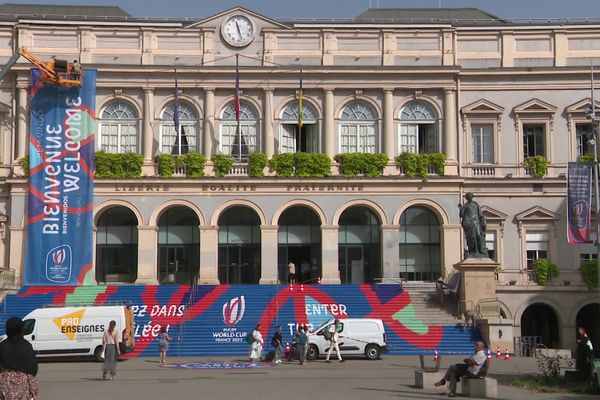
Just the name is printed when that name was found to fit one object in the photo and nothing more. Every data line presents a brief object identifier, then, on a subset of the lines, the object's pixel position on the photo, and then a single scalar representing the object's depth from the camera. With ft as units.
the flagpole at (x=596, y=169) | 109.91
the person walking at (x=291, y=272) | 155.84
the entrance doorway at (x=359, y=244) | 160.56
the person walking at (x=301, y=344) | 109.70
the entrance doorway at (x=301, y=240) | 160.45
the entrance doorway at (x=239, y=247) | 159.94
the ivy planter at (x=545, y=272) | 156.76
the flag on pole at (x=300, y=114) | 156.87
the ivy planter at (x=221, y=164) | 156.66
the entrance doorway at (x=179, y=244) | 160.04
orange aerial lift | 151.84
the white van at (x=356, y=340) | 115.75
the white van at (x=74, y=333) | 113.60
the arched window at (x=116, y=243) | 160.66
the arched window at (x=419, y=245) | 160.04
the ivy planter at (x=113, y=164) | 155.33
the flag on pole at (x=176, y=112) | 154.92
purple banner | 117.39
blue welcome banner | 149.38
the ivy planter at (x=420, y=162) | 157.17
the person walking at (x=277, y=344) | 113.09
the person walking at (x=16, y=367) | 39.11
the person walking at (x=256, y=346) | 113.39
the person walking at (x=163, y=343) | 114.62
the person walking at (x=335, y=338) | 112.27
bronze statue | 134.51
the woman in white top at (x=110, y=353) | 88.79
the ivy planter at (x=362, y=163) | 156.97
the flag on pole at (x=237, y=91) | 154.40
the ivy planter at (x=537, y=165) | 160.76
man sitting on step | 73.00
